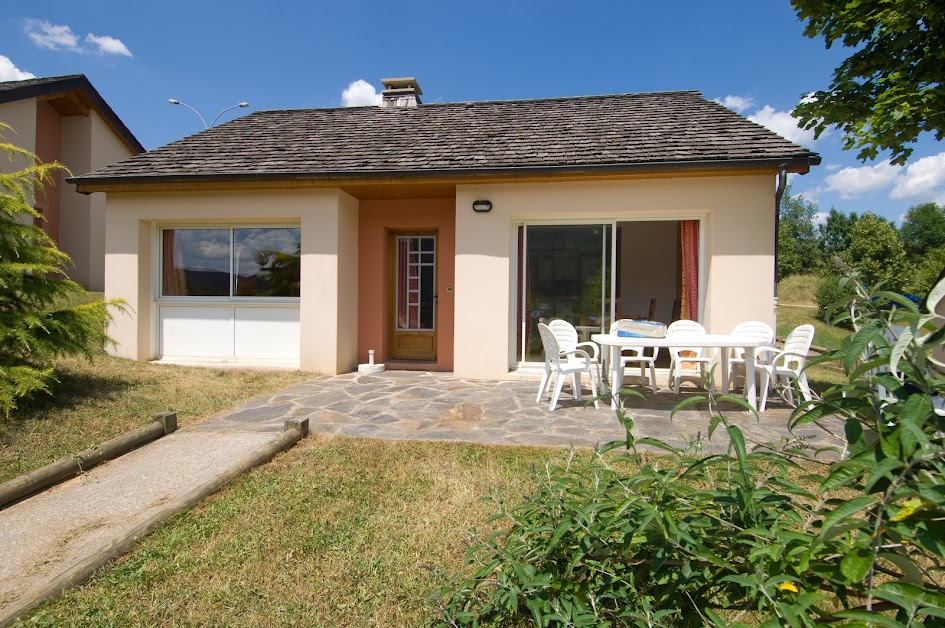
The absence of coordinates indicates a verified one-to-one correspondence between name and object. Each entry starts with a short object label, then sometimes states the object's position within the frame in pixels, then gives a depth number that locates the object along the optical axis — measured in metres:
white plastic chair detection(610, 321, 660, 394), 6.43
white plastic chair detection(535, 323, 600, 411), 5.77
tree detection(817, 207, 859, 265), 45.31
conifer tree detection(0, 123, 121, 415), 4.91
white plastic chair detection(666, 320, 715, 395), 6.56
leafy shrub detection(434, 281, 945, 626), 0.94
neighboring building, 13.56
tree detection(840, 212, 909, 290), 22.00
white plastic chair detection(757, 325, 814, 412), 5.62
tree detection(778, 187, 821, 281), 39.94
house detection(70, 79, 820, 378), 7.25
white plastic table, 5.68
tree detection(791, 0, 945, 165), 5.44
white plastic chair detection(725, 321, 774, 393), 6.20
